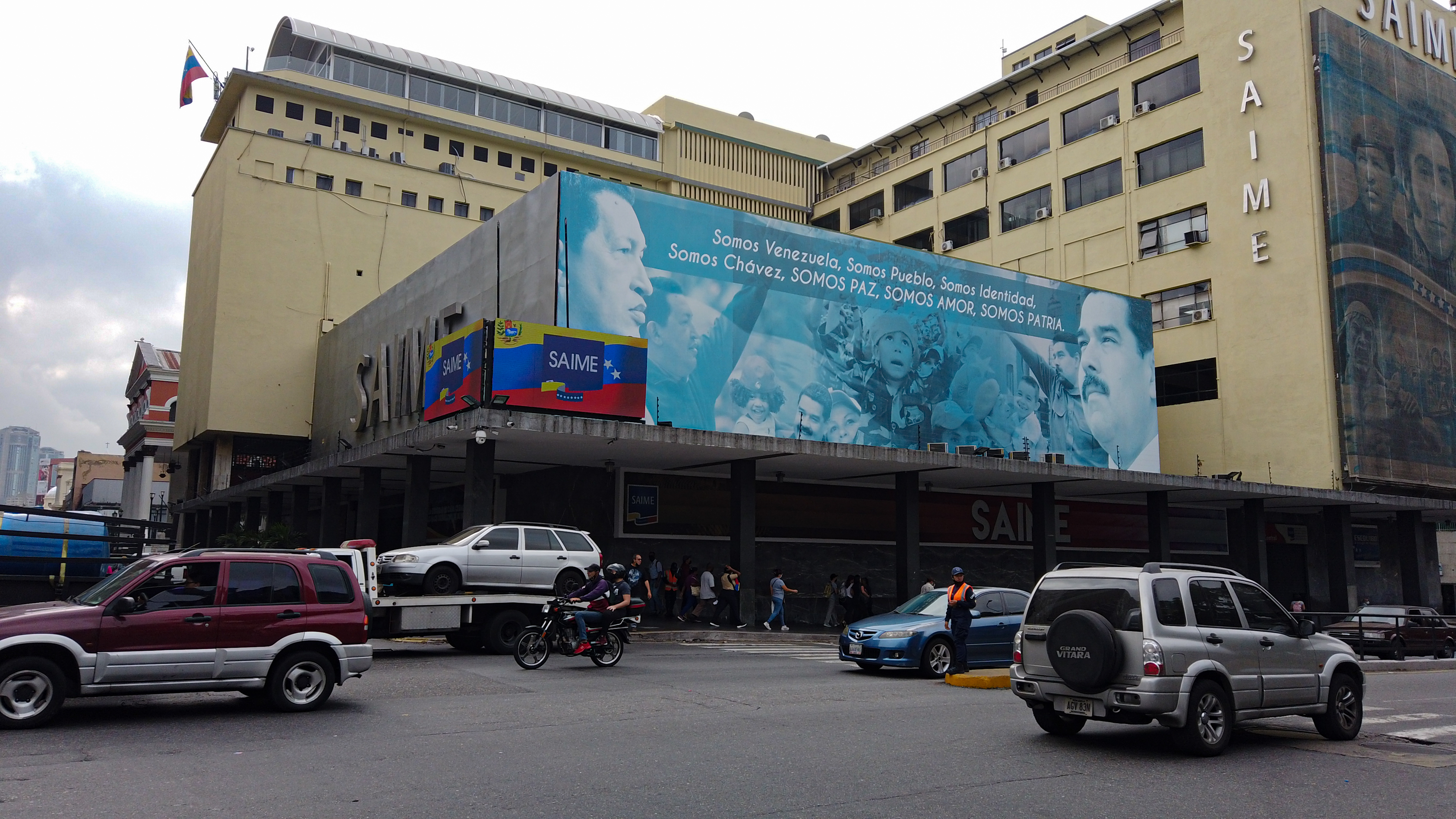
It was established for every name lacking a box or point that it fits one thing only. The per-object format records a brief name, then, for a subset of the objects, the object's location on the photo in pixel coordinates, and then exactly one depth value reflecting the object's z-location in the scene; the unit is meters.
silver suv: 9.01
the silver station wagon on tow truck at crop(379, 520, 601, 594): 18.16
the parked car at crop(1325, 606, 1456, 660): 24.61
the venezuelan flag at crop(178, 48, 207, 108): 53.00
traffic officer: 15.34
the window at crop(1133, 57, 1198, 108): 44.31
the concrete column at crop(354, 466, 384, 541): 29.88
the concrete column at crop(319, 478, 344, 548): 33.19
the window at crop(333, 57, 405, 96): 55.31
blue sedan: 16.00
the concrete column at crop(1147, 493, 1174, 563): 34.91
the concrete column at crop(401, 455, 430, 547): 24.52
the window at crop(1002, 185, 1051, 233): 49.97
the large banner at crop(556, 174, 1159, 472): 27.88
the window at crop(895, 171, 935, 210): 56.81
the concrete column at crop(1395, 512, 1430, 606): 41.56
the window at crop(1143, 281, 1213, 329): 43.41
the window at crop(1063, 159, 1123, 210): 46.72
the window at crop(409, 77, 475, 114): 57.81
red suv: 9.62
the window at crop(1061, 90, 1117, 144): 47.50
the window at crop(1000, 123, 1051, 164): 50.31
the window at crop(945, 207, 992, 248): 52.91
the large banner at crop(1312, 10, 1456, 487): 39.41
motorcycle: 15.70
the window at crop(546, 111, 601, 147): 62.38
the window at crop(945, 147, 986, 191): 53.56
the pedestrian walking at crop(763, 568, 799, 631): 26.86
